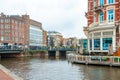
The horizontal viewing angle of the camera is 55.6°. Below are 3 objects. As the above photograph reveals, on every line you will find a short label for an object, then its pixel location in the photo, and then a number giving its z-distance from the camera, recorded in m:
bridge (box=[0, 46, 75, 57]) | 38.10
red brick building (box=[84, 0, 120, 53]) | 20.82
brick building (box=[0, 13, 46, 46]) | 56.67
